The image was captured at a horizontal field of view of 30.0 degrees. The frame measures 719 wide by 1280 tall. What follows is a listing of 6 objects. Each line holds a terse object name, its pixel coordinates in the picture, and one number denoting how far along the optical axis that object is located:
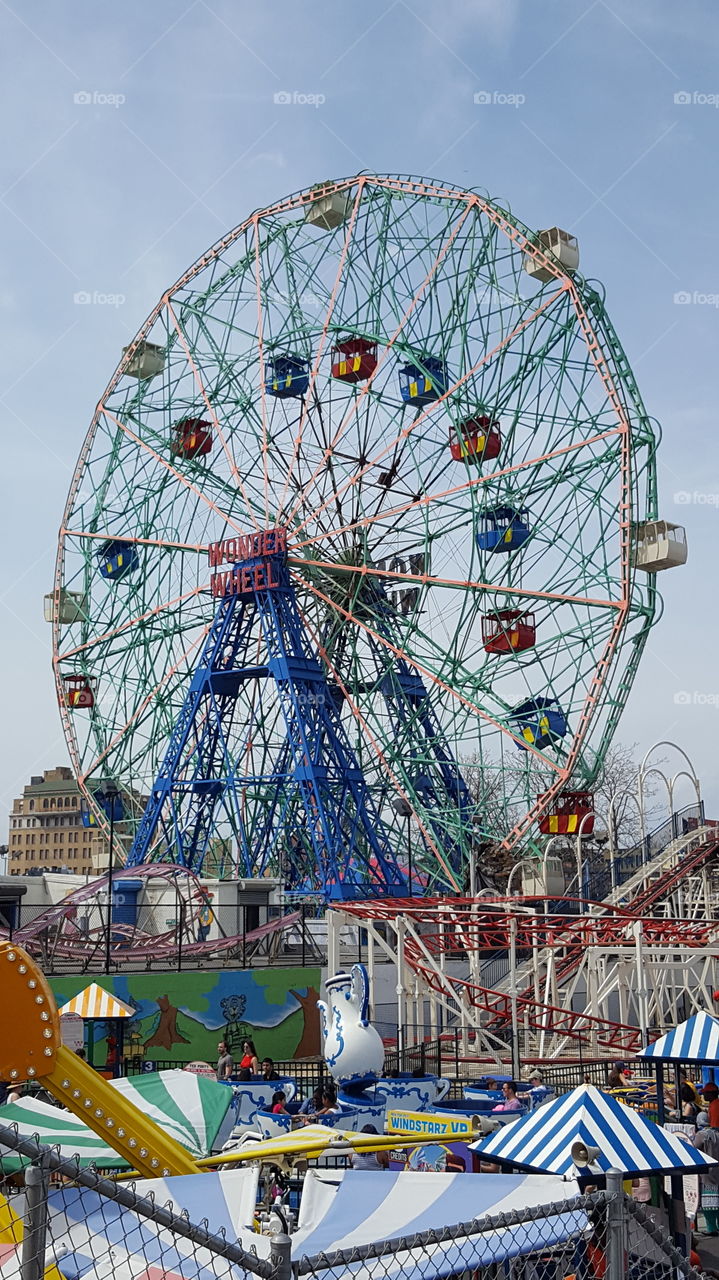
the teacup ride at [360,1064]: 15.11
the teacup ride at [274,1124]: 14.08
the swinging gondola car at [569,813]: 32.22
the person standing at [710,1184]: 10.71
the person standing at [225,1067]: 17.22
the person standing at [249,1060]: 17.56
